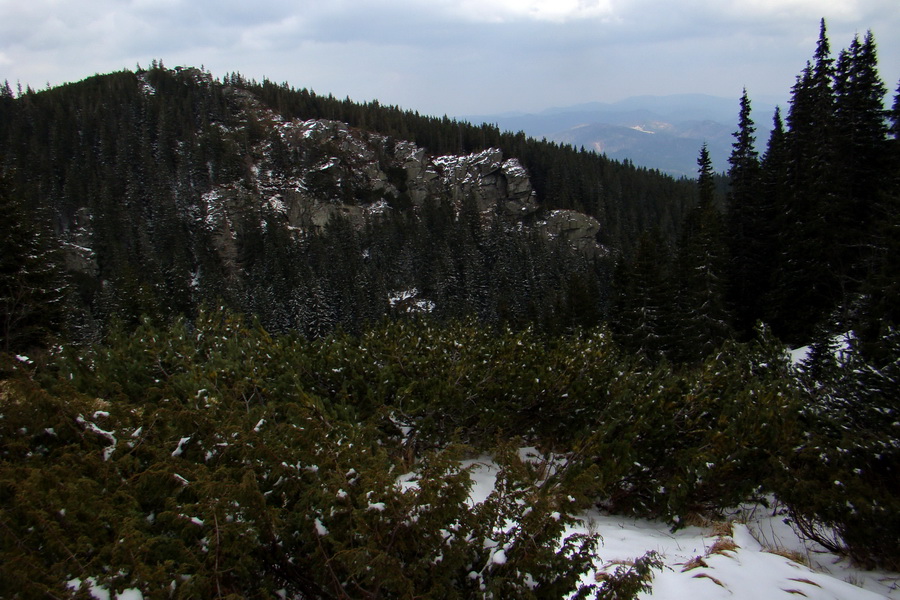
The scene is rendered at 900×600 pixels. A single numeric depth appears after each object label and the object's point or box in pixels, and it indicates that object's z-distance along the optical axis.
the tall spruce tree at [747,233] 32.53
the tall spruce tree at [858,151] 23.92
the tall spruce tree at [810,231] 24.30
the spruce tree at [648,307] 28.45
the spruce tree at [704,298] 27.19
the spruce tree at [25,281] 19.08
